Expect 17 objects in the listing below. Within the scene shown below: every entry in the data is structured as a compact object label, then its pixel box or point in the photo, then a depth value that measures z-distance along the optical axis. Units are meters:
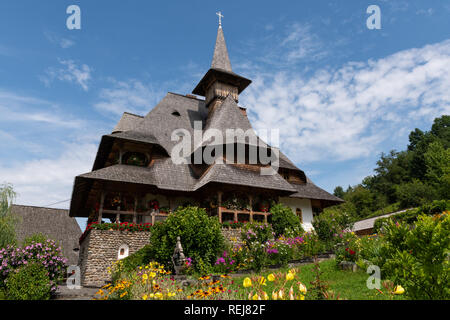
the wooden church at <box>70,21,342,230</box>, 16.28
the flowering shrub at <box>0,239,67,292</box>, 10.27
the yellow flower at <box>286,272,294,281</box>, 3.23
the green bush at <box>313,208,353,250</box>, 12.15
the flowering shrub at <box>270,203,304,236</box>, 16.91
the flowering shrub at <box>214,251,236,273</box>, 10.64
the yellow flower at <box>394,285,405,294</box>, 2.89
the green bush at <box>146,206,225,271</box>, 11.02
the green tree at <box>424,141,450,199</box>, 26.75
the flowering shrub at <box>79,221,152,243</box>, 14.05
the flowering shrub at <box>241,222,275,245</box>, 12.36
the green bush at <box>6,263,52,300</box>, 9.09
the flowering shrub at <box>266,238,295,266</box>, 10.52
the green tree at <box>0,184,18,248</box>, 15.86
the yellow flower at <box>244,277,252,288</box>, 3.34
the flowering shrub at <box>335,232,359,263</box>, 8.73
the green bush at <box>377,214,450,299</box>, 3.04
